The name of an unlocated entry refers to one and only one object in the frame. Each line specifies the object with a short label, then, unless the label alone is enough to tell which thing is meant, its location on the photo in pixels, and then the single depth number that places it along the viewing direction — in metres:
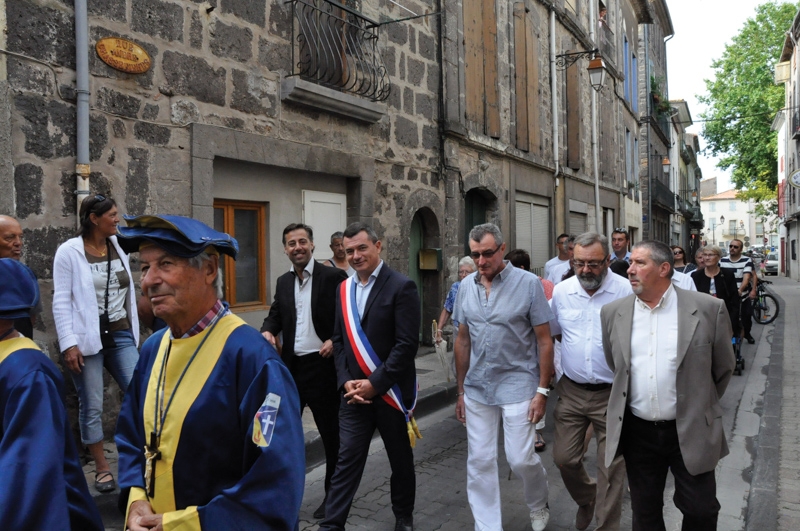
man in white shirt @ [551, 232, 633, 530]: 3.91
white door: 7.93
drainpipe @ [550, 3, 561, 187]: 14.92
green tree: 35.66
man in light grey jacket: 3.12
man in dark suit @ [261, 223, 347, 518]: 4.48
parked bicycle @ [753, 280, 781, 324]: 14.47
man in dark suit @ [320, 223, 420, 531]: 3.91
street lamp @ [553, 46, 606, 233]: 14.00
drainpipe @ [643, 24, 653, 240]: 27.62
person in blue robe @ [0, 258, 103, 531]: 1.76
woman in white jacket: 4.45
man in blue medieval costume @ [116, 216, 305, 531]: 1.78
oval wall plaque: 5.43
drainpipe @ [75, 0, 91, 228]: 5.16
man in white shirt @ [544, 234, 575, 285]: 8.48
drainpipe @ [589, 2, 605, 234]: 17.80
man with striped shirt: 9.92
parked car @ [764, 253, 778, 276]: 46.52
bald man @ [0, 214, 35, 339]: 4.15
